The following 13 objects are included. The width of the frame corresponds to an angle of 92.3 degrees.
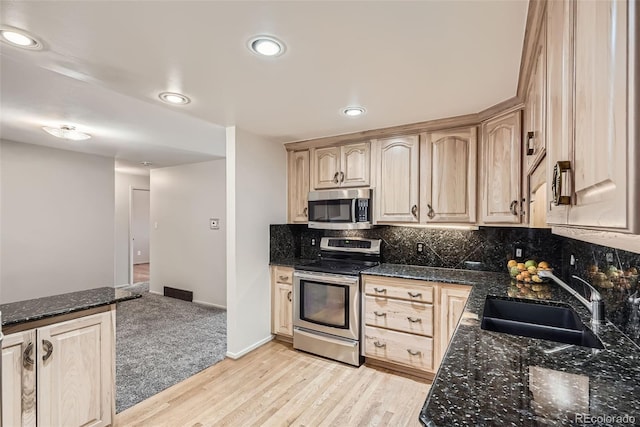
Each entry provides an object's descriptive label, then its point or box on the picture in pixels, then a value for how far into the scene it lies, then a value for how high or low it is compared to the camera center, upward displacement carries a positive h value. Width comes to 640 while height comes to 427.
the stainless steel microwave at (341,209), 3.11 +0.03
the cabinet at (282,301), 3.39 -1.00
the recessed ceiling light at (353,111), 2.50 +0.84
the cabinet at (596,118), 0.43 +0.18
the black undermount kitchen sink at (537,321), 1.49 -0.61
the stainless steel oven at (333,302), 2.93 -0.91
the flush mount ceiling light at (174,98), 2.21 +0.85
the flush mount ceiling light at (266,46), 1.50 +0.84
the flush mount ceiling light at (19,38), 1.44 +0.85
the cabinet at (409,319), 2.57 -0.94
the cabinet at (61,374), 1.55 -0.90
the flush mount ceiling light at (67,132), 3.01 +0.79
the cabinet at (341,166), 3.24 +0.50
